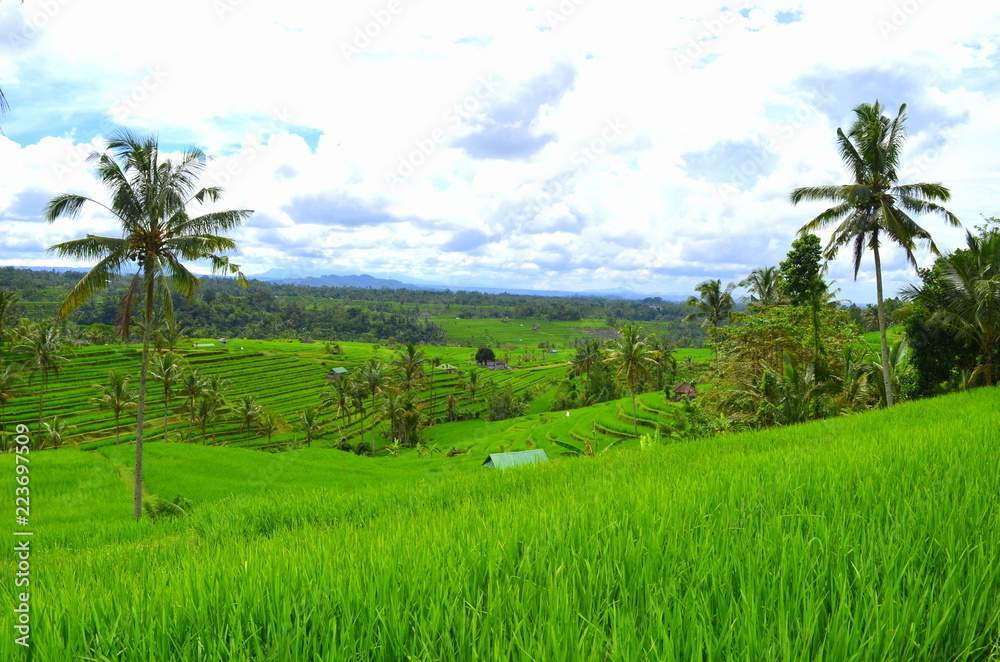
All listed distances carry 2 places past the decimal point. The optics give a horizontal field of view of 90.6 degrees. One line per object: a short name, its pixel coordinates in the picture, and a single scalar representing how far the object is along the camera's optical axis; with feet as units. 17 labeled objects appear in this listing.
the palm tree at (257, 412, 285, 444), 194.08
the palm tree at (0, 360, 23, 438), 135.38
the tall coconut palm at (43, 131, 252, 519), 46.11
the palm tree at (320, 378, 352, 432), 192.95
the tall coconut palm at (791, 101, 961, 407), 63.67
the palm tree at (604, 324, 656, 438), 123.65
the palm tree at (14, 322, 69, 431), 156.46
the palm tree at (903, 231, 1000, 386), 57.36
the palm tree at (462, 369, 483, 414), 261.85
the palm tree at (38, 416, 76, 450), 142.61
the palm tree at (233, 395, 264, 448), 186.19
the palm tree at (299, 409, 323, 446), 196.99
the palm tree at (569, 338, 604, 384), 249.75
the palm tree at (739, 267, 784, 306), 139.64
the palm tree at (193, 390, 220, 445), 180.97
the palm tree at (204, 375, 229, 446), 169.48
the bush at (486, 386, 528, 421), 240.53
